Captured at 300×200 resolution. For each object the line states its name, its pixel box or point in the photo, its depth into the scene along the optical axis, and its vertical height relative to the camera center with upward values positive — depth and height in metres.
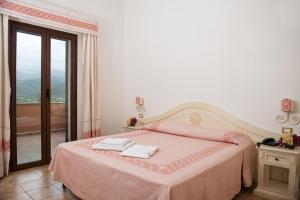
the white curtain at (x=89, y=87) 3.89 +0.06
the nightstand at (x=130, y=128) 3.98 -0.66
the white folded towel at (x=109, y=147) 2.36 -0.59
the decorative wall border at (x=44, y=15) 2.99 +1.09
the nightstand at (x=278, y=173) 2.38 -0.92
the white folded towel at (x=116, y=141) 2.45 -0.56
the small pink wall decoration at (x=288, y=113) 2.66 -0.23
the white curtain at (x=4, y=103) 2.98 -0.19
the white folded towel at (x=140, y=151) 2.13 -0.59
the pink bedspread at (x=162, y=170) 1.64 -0.66
